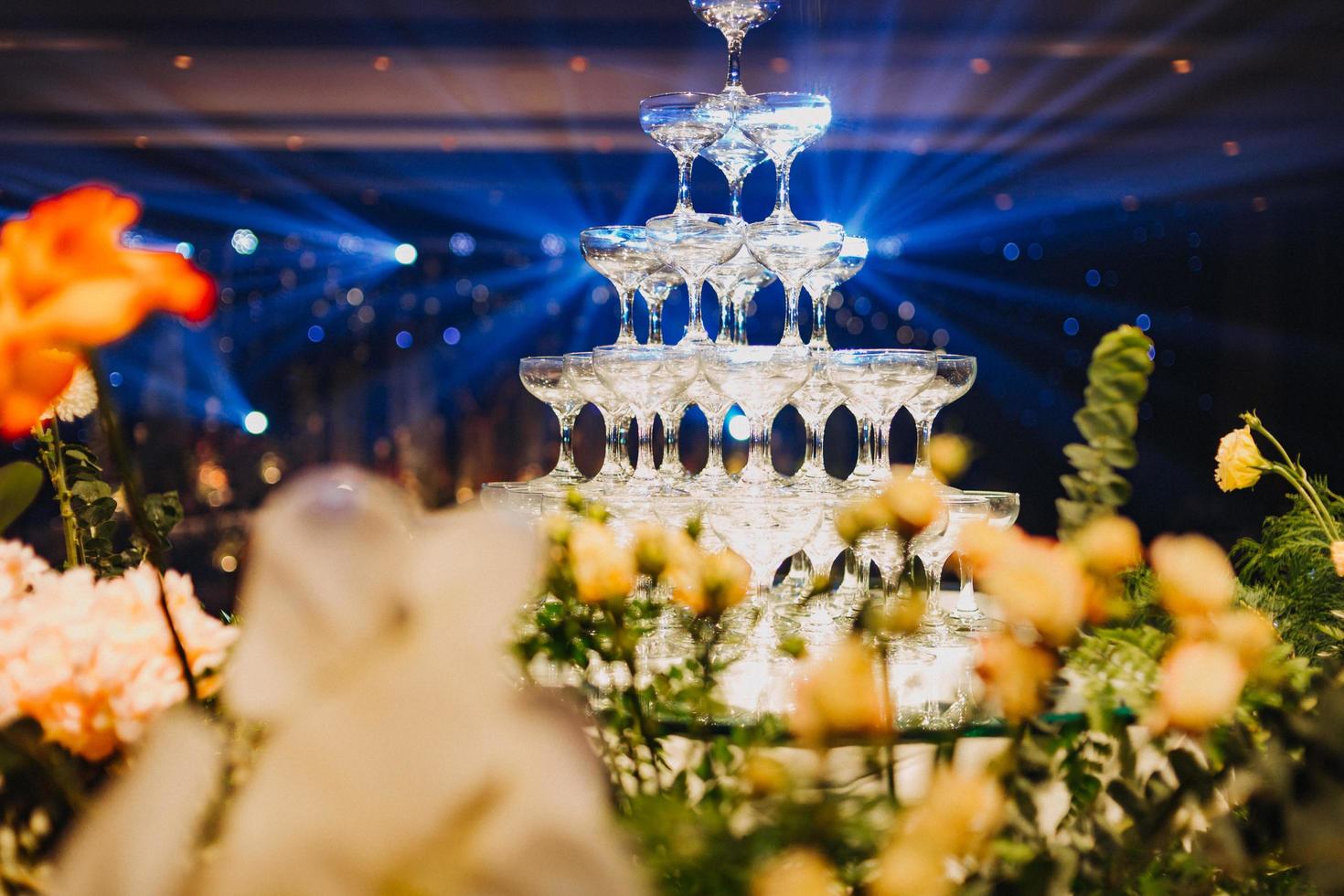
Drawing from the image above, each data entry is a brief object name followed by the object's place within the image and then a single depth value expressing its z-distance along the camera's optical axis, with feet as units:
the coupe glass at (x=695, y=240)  4.04
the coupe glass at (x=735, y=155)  4.56
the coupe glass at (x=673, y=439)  4.20
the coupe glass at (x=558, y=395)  4.48
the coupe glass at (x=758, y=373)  3.68
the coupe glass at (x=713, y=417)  4.15
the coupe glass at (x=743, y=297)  4.68
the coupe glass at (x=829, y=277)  4.77
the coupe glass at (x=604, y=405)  4.12
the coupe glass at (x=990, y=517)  4.01
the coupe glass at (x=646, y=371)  3.80
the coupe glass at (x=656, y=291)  4.56
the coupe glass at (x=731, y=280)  4.55
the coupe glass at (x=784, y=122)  4.29
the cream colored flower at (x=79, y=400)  2.22
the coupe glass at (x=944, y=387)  4.23
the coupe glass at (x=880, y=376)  3.88
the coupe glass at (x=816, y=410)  4.15
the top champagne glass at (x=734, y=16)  4.73
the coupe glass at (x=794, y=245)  4.00
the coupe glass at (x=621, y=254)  4.29
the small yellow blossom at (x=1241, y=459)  3.87
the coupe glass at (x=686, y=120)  4.28
